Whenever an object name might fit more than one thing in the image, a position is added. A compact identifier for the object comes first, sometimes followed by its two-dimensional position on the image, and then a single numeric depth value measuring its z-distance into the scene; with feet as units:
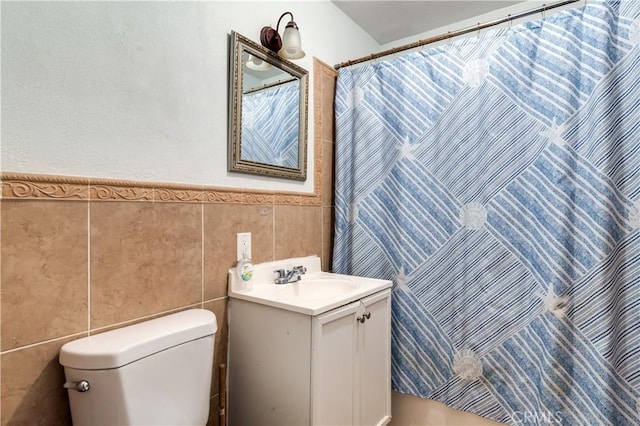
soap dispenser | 4.51
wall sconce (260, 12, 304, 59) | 4.99
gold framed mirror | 4.62
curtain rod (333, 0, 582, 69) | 4.60
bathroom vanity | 3.89
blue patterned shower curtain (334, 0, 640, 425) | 4.14
